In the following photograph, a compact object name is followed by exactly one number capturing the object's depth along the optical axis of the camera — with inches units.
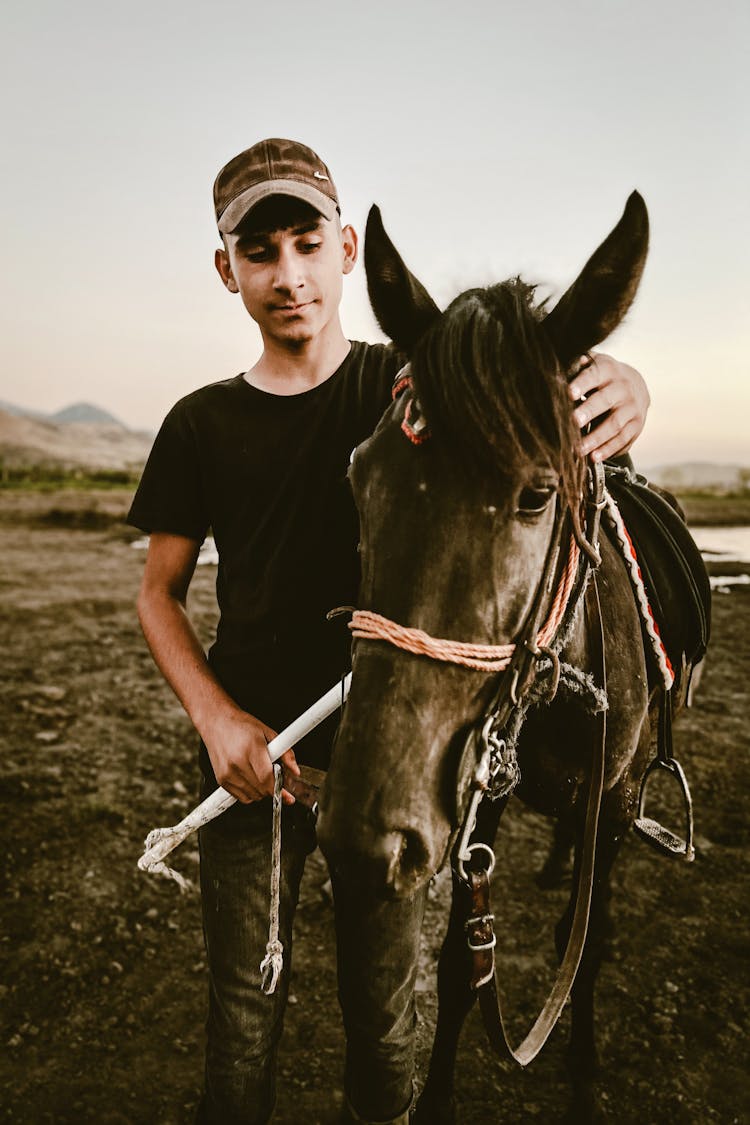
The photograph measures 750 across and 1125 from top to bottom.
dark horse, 50.4
